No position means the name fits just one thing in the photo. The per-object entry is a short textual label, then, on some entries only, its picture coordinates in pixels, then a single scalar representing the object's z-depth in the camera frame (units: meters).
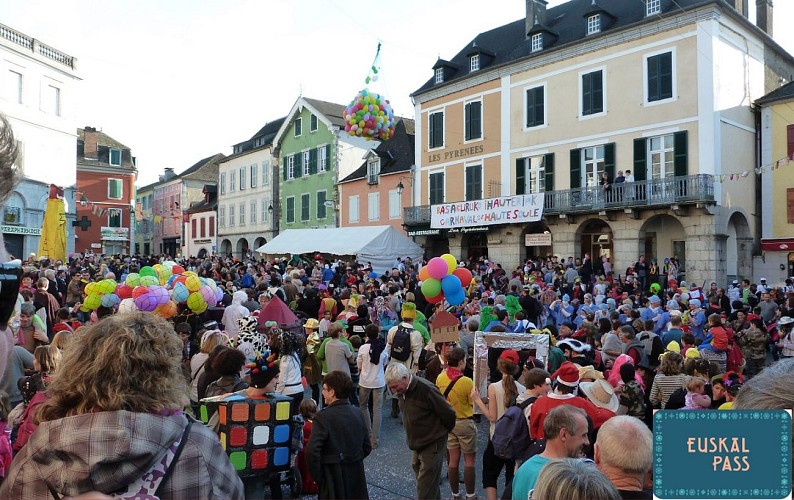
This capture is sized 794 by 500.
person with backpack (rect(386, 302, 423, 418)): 8.07
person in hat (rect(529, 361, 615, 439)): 4.79
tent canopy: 26.44
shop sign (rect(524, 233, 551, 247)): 24.20
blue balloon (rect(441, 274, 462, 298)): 10.77
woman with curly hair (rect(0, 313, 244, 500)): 1.88
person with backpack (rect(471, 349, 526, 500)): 5.80
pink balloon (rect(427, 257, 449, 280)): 10.88
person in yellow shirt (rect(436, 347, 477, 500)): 5.91
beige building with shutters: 20.02
